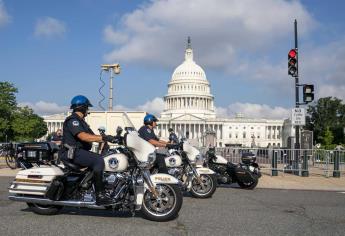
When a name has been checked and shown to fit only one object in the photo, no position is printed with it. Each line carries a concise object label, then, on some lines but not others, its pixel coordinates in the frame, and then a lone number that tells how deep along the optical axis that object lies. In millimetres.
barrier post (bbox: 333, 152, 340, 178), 17688
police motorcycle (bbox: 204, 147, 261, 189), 11820
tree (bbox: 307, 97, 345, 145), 86875
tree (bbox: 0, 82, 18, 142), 71688
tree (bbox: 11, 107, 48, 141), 75000
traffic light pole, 18484
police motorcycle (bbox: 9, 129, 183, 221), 6789
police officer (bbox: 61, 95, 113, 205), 6660
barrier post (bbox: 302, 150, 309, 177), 17464
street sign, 17859
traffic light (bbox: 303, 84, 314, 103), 17516
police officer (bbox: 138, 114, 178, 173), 9219
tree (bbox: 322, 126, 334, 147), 62781
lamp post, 28812
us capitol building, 134688
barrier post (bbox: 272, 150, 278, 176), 17531
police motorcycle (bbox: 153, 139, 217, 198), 9648
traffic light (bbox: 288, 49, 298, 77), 17453
